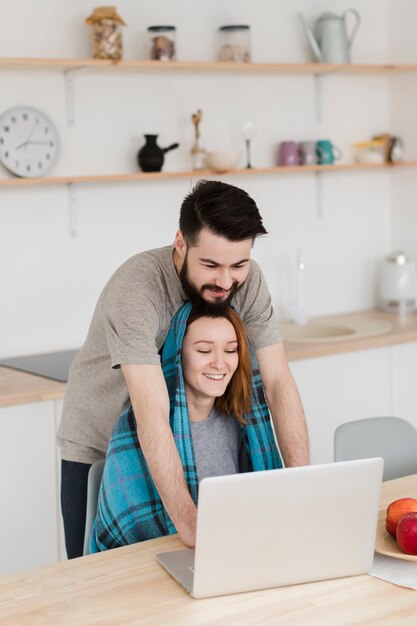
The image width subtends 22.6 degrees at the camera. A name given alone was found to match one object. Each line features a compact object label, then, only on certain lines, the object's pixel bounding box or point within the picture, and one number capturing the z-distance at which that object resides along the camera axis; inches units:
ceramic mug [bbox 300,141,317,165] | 154.2
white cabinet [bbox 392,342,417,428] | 148.2
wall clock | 127.9
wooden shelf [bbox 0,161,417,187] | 128.0
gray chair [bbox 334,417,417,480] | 99.8
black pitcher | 137.8
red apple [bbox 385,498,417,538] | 75.4
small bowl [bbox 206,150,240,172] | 142.2
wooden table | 63.9
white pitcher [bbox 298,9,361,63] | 153.6
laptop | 64.9
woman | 81.9
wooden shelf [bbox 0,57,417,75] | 125.7
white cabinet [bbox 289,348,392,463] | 137.9
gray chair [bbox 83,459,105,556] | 86.9
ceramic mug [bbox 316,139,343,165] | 156.5
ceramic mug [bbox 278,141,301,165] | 152.6
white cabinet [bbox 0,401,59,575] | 112.7
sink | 151.7
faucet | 155.7
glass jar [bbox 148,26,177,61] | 136.0
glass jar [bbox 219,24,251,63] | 143.4
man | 77.2
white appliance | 163.9
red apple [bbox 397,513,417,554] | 72.1
